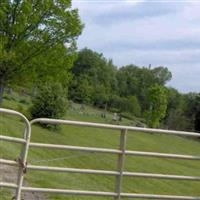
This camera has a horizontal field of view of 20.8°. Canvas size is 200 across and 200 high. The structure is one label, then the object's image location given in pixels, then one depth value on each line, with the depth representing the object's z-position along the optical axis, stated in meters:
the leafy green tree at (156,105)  79.25
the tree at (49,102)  36.31
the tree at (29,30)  36.72
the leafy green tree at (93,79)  98.56
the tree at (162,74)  132.25
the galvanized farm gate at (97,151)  6.95
